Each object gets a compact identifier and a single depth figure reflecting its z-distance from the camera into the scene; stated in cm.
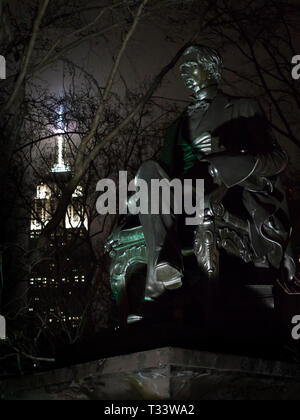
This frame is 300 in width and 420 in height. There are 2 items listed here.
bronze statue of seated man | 454
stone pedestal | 362
